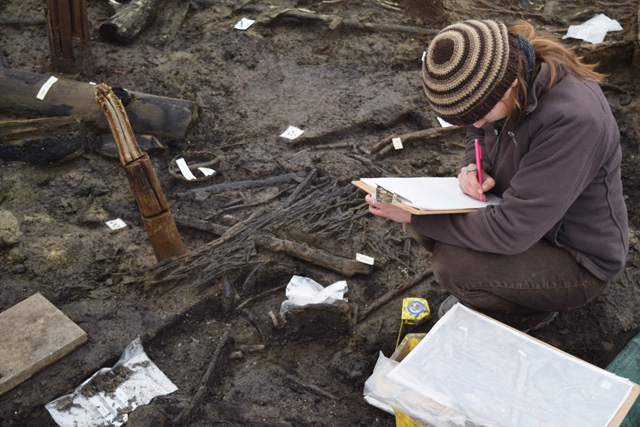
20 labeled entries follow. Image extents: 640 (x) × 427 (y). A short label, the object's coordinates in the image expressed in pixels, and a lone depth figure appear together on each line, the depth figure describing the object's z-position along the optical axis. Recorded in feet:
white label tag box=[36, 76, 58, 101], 17.44
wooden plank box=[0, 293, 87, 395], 9.70
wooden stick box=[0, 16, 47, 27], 23.80
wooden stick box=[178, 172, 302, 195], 15.61
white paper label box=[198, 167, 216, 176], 16.24
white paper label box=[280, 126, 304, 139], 17.81
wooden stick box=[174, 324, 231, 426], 9.10
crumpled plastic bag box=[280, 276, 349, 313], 11.55
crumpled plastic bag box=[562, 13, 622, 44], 23.06
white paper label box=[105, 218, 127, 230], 13.96
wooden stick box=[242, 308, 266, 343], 11.18
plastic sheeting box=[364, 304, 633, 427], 6.59
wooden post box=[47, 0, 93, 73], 19.80
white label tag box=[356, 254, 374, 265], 12.55
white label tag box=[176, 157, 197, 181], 15.92
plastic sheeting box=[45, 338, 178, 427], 9.32
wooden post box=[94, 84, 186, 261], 10.64
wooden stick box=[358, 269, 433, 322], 11.28
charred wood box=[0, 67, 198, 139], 17.30
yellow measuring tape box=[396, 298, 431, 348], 10.80
